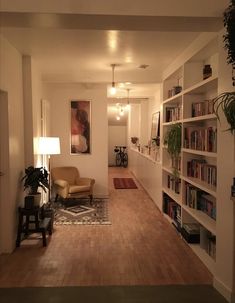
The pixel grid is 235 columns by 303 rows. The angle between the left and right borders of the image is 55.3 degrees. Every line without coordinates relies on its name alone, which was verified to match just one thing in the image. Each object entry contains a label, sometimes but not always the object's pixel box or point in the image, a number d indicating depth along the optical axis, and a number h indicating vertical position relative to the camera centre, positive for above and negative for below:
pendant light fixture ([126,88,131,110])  5.79 +1.30
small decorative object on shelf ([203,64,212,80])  2.80 +0.87
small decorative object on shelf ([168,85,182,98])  3.63 +0.83
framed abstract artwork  5.25 +0.33
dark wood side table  3.00 -1.15
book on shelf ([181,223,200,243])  3.07 -1.28
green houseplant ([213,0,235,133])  1.75 +0.70
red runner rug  6.44 -1.27
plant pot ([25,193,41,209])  3.01 -0.80
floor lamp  3.71 -0.08
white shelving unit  2.67 +0.14
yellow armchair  4.56 -0.90
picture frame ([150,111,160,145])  5.56 +0.37
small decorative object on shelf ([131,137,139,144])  8.04 +0.04
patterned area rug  3.91 -1.37
